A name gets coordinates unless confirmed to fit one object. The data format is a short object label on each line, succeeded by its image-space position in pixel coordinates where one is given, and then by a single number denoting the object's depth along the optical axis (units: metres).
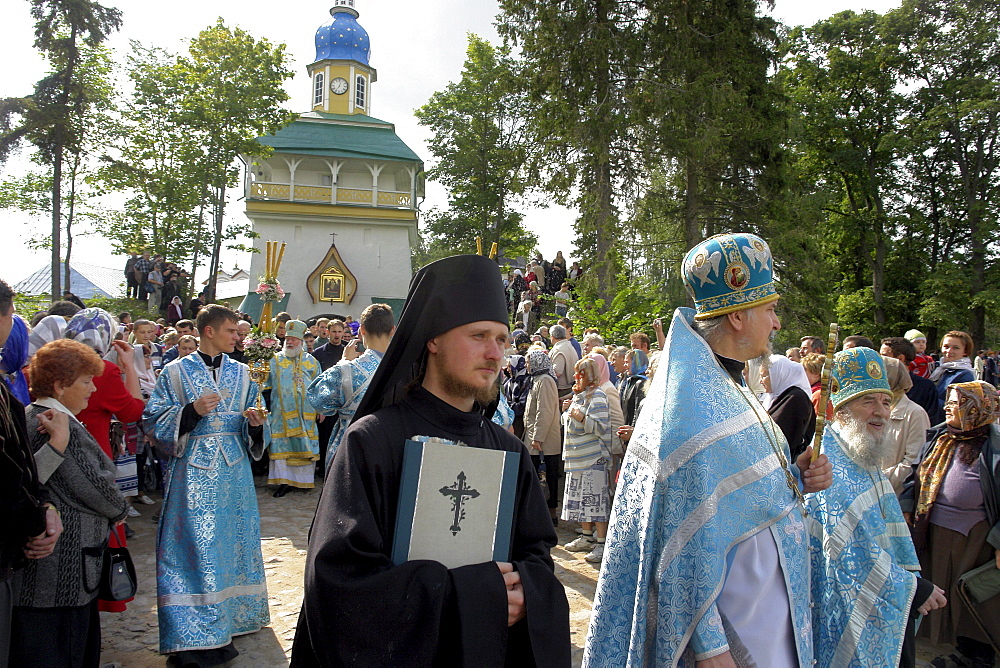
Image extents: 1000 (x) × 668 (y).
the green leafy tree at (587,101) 19.20
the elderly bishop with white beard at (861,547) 2.94
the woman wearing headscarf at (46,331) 5.83
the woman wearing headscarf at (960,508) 4.52
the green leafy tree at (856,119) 28.78
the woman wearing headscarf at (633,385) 7.68
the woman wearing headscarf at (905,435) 5.37
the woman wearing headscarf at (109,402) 5.33
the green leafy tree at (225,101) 24.92
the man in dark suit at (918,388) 6.88
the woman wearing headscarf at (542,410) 8.30
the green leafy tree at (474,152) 34.00
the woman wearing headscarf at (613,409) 7.49
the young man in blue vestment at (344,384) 6.12
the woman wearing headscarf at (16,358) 4.61
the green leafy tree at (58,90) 20.41
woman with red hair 3.31
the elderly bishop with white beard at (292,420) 9.45
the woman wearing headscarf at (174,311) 19.86
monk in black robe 1.83
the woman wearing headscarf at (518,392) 9.73
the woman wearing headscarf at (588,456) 7.38
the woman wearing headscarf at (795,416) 3.70
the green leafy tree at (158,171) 24.62
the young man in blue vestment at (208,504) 4.46
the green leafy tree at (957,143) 25.78
